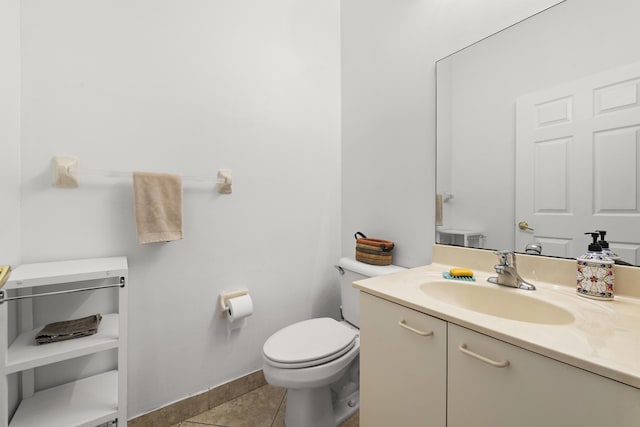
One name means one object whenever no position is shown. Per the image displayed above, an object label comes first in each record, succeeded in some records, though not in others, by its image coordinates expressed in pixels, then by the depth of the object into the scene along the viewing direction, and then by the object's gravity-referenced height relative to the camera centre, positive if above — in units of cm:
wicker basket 144 -24
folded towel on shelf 91 -44
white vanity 48 -34
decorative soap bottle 77 -20
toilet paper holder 137 -47
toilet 106 -64
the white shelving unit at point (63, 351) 85 -47
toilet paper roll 134 -51
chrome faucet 90 -23
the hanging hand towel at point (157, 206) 112 +2
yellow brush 101 -26
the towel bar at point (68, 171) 99 +16
